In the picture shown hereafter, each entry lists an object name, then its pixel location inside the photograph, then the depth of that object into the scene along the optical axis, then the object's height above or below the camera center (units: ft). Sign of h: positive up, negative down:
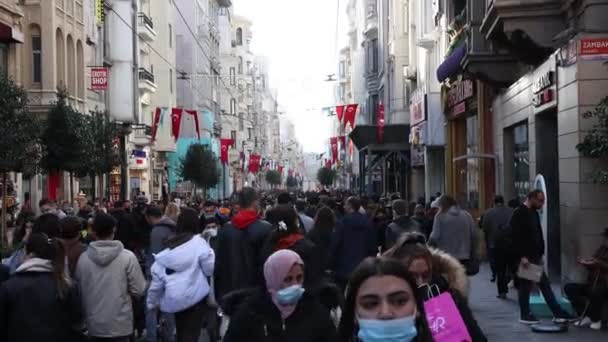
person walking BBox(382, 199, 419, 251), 41.88 -2.60
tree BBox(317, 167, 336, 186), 373.11 -3.74
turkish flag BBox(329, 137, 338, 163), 240.53 +4.64
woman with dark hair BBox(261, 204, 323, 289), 27.17 -1.86
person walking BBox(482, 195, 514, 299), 46.65 -3.88
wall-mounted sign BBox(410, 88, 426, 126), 119.34 +7.20
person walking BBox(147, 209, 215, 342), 29.22 -3.23
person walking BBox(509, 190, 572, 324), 39.52 -3.20
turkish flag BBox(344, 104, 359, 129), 131.48 +6.93
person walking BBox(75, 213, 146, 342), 25.98 -3.03
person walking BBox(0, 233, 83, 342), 22.50 -2.87
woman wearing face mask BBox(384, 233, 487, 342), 15.97 -1.79
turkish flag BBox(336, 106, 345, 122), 134.21 +7.35
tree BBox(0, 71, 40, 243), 73.20 +3.20
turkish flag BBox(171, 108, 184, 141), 138.72 +6.84
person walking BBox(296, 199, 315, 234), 43.11 -2.45
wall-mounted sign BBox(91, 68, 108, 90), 124.77 +11.50
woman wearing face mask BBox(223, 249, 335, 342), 15.30 -2.28
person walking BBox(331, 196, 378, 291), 39.75 -3.15
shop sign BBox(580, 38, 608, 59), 45.32 +5.14
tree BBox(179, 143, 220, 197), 189.81 +0.50
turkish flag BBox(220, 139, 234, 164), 211.00 +4.06
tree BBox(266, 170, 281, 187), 415.23 -4.09
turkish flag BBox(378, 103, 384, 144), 134.41 +4.86
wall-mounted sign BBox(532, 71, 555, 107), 53.62 +4.11
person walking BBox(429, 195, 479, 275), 44.60 -3.12
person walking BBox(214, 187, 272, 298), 30.04 -2.54
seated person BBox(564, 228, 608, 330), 38.93 -5.08
